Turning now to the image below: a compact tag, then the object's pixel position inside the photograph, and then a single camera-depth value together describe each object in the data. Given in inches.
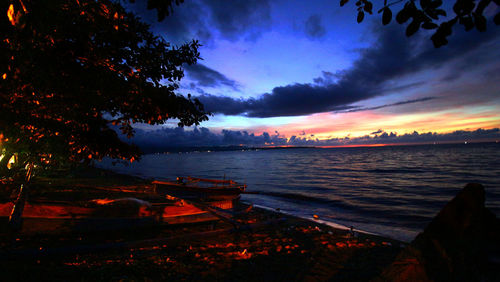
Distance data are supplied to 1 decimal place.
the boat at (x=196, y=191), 761.0
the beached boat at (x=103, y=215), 355.9
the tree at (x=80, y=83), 152.1
